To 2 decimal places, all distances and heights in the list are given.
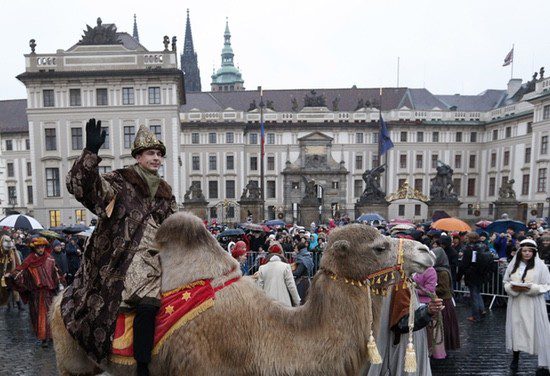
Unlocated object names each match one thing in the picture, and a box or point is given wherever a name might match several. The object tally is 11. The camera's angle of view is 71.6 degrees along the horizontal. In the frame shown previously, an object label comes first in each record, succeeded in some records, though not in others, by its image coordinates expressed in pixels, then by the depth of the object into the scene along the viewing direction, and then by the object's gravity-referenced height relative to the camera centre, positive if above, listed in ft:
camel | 7.93 -3.13
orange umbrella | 40.16 -5.88
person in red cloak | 24.26 -6.92
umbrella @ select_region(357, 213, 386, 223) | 67.97 -8.51
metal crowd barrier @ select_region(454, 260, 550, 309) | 34.12 -10.49
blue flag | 101.00 +8.33
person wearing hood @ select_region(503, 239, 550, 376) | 18.51 -6.58
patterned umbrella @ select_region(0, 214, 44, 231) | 44.83 -6.08
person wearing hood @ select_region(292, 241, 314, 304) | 25.86 -6.89
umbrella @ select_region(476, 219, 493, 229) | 55.51 -7.92
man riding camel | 7.97 -1.81
